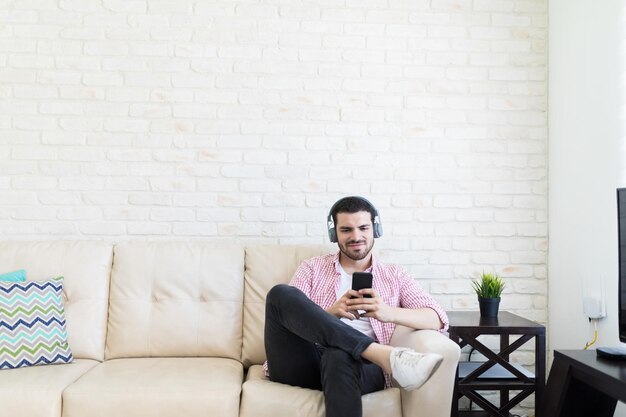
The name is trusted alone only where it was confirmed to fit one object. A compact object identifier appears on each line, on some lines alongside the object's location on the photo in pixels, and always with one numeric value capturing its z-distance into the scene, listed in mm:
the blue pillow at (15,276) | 2529
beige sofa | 2363
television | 1986
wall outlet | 2568
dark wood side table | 2428
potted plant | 2656
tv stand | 1952
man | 1942
